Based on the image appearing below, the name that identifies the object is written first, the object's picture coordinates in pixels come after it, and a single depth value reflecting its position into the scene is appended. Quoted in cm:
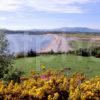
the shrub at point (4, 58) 1076
